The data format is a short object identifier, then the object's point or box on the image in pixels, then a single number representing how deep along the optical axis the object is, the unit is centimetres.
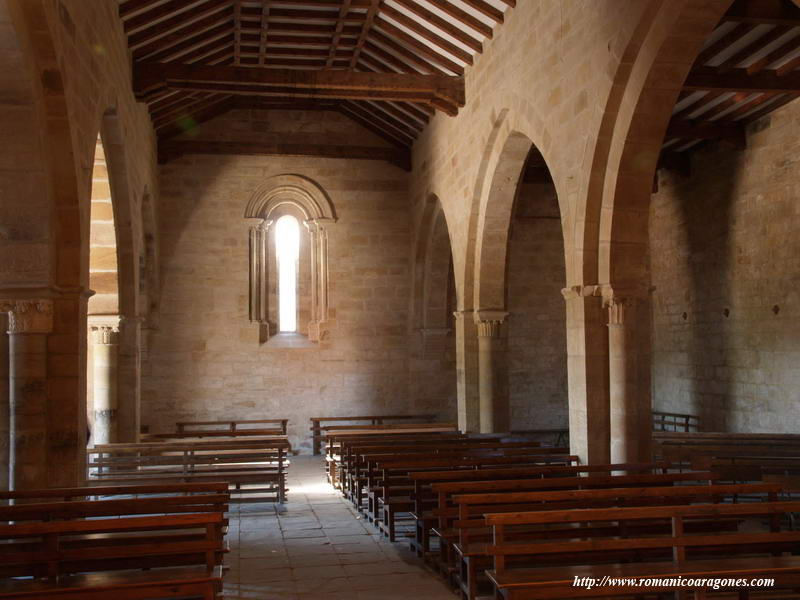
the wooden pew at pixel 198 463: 894
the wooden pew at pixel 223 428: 1251
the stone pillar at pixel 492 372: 1156
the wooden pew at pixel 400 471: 718
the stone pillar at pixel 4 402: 660
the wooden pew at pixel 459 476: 648
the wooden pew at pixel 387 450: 855
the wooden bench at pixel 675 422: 1342
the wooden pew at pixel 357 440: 996
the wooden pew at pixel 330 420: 1477
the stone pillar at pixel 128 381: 1103
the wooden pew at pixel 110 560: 397
